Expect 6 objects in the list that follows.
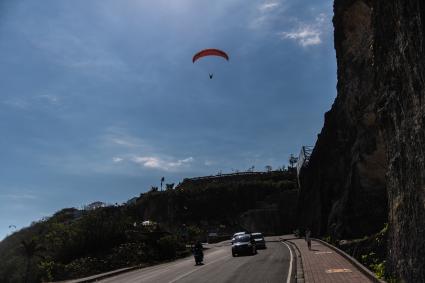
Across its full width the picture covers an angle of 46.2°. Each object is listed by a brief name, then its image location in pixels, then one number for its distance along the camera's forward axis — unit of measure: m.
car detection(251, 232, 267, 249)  45.00
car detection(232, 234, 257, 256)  37.41
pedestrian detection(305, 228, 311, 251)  34.64
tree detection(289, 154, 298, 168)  127.52
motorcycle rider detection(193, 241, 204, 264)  32.23
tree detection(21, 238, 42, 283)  49.48
